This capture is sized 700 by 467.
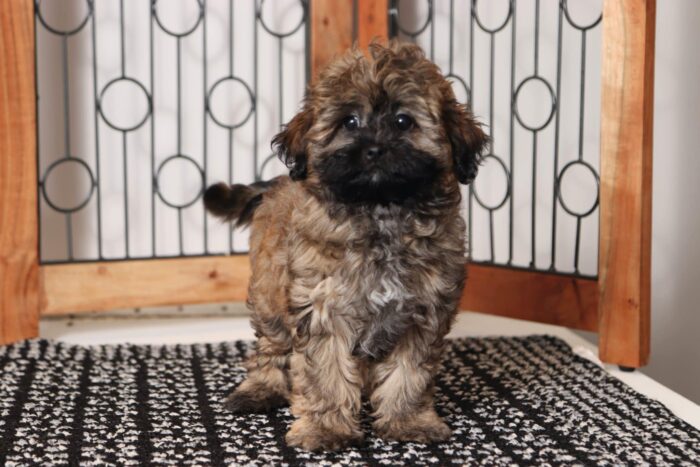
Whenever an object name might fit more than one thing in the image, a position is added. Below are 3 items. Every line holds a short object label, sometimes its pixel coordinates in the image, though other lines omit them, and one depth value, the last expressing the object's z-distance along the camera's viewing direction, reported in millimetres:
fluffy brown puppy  2125
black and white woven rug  2193
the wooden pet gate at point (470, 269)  2834
